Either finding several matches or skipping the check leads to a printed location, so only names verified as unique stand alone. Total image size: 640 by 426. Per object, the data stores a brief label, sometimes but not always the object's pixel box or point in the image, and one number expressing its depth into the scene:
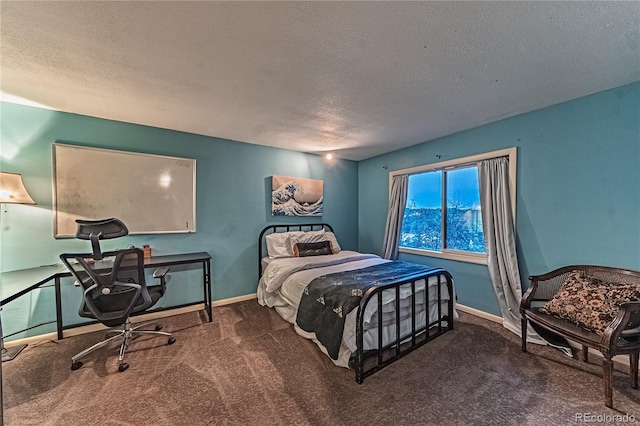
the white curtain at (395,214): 4.28
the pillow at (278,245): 3.88
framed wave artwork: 4.18
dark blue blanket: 2.26
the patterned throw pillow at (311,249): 3.88
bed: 2.24
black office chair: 2.23
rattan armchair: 1.84
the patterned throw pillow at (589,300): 2.02
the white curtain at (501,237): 2.90
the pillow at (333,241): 4.23
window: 3.43
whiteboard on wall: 2.85
